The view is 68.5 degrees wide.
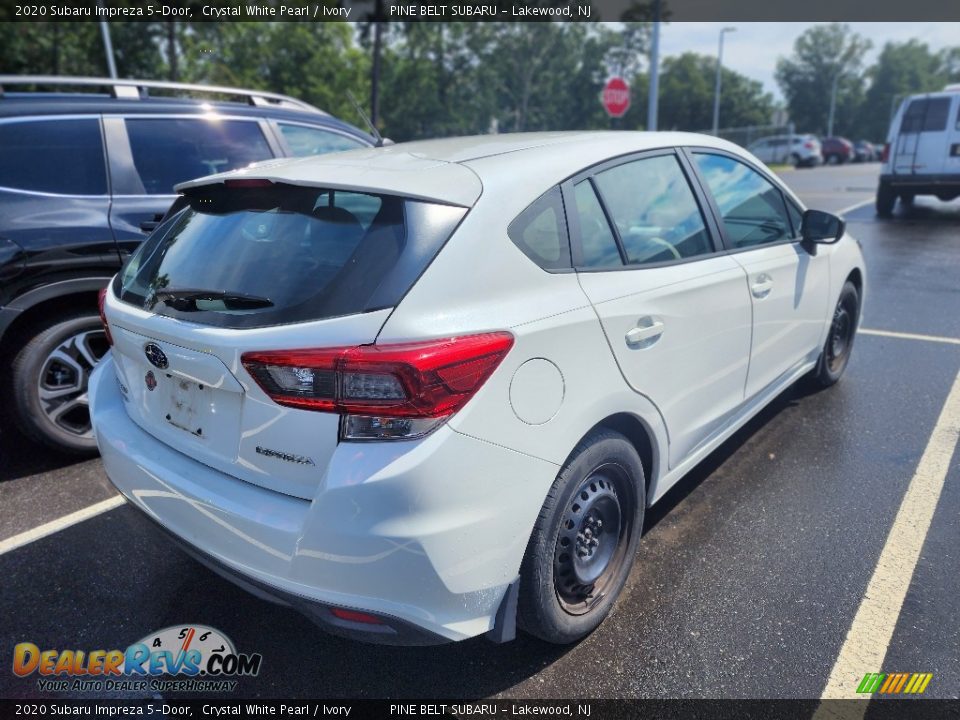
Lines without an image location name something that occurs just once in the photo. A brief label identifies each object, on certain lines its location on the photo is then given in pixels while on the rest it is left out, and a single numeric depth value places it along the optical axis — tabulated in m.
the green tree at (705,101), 69.00
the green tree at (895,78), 86.25
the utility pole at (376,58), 23.22
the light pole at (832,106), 74.06
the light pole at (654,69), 15.69
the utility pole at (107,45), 18.45
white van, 13.32
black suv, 3.53
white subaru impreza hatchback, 1.80
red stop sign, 16.19
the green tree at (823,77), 84.38
